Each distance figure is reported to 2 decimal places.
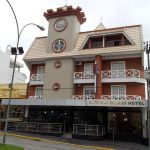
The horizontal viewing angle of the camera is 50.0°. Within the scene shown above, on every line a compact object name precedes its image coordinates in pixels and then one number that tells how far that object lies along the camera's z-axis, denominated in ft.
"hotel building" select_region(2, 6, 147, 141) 56.60
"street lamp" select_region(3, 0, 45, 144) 41.69
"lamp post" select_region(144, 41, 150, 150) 35.38
